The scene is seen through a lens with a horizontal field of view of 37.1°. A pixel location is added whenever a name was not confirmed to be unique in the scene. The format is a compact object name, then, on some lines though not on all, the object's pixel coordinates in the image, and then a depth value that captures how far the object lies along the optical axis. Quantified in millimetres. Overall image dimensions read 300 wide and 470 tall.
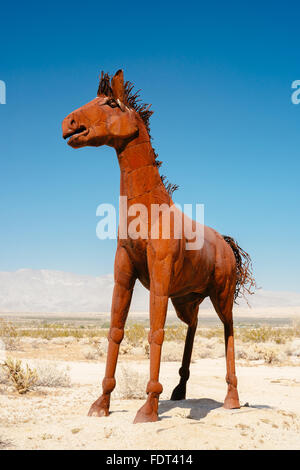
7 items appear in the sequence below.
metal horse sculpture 5863
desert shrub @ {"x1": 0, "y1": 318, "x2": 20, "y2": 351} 20588
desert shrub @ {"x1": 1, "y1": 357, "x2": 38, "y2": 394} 9836
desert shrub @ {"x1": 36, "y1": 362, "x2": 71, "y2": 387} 10969
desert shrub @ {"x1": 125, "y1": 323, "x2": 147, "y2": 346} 23698
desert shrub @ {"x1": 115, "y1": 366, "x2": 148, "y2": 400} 9086
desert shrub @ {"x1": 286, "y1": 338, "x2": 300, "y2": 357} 20359
